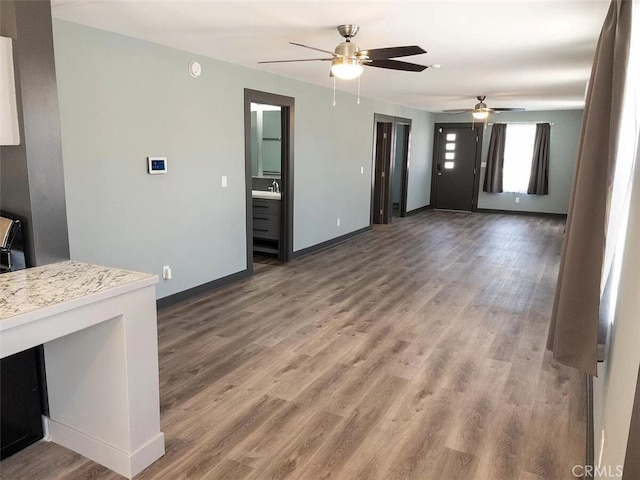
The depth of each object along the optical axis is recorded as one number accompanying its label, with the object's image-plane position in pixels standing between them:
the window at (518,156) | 10.49
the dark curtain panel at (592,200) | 1.87
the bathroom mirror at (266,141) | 7.01
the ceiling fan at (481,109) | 7.30
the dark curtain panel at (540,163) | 10.23
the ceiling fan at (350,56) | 3.20
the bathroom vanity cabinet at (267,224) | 6.30
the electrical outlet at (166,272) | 4.26
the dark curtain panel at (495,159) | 10.70
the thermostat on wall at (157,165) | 3.97
